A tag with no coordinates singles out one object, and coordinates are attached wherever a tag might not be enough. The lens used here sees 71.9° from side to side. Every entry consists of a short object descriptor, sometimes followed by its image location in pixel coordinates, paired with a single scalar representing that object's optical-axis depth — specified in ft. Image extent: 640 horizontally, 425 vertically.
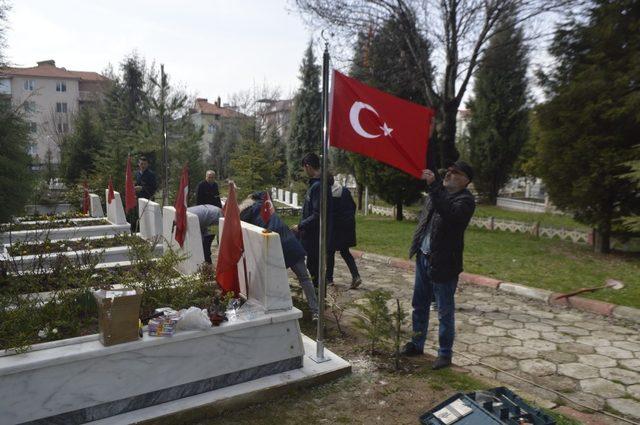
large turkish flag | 12.14
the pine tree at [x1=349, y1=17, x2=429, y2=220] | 54.90
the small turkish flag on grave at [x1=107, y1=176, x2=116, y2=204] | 32.55
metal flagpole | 11.91
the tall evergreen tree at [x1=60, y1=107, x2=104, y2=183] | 72.59
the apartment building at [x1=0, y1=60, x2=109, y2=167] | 163.14
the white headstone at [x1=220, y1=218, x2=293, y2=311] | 12.87
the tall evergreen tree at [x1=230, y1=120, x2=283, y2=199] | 58.25
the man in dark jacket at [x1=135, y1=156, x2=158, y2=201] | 34.17
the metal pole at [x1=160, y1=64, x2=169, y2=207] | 39.38
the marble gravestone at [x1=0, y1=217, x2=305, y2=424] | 9.68
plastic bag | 11.43
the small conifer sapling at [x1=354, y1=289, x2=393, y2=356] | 13.38
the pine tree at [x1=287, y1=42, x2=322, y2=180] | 111.45
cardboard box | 10.43
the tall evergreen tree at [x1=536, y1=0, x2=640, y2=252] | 29.27
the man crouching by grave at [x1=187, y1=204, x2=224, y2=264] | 21.54
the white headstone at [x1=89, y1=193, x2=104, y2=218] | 35.68
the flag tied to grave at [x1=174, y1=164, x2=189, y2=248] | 18.90
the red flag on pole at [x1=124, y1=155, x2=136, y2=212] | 27.99
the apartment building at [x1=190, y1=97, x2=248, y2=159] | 196.89
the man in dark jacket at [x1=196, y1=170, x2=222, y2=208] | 31.50
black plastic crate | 9.33
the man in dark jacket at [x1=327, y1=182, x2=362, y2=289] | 21.48
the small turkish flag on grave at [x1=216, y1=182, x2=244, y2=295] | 13.65
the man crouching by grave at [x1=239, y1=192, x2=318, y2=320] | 16.44
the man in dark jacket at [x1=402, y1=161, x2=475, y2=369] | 12.28
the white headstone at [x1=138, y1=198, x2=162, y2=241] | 25.73
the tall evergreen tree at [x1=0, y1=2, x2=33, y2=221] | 21.75
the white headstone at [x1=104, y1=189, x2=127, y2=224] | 31.12
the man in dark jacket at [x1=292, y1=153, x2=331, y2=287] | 18.57
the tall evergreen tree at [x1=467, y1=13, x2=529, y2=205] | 92.71
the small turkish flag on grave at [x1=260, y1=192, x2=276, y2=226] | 17.01
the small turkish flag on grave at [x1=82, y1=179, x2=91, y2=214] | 38.47
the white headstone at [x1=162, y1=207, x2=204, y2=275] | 19.01
